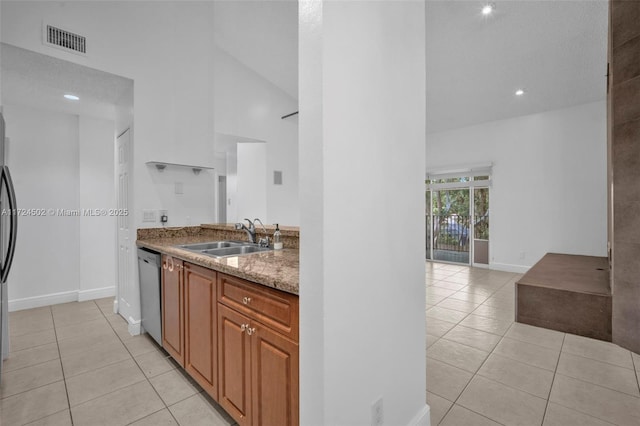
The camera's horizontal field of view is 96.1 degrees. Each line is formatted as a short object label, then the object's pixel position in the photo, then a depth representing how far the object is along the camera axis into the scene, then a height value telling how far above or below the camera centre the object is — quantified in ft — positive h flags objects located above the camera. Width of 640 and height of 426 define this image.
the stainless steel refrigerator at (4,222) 6.61 -0.22
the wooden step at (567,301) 8.92 -3.02
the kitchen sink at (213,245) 8.66 -1.04
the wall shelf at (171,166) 9.88 +1.69
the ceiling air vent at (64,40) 7.95 +4.93
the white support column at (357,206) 3.27 +0.06
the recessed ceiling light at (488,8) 9.86 +7.03
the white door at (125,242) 9.76 -1.07
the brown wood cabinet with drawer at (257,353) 3.86 -2.16
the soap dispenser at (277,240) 7.30 -0.75
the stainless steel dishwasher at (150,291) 8.05 -2.37
